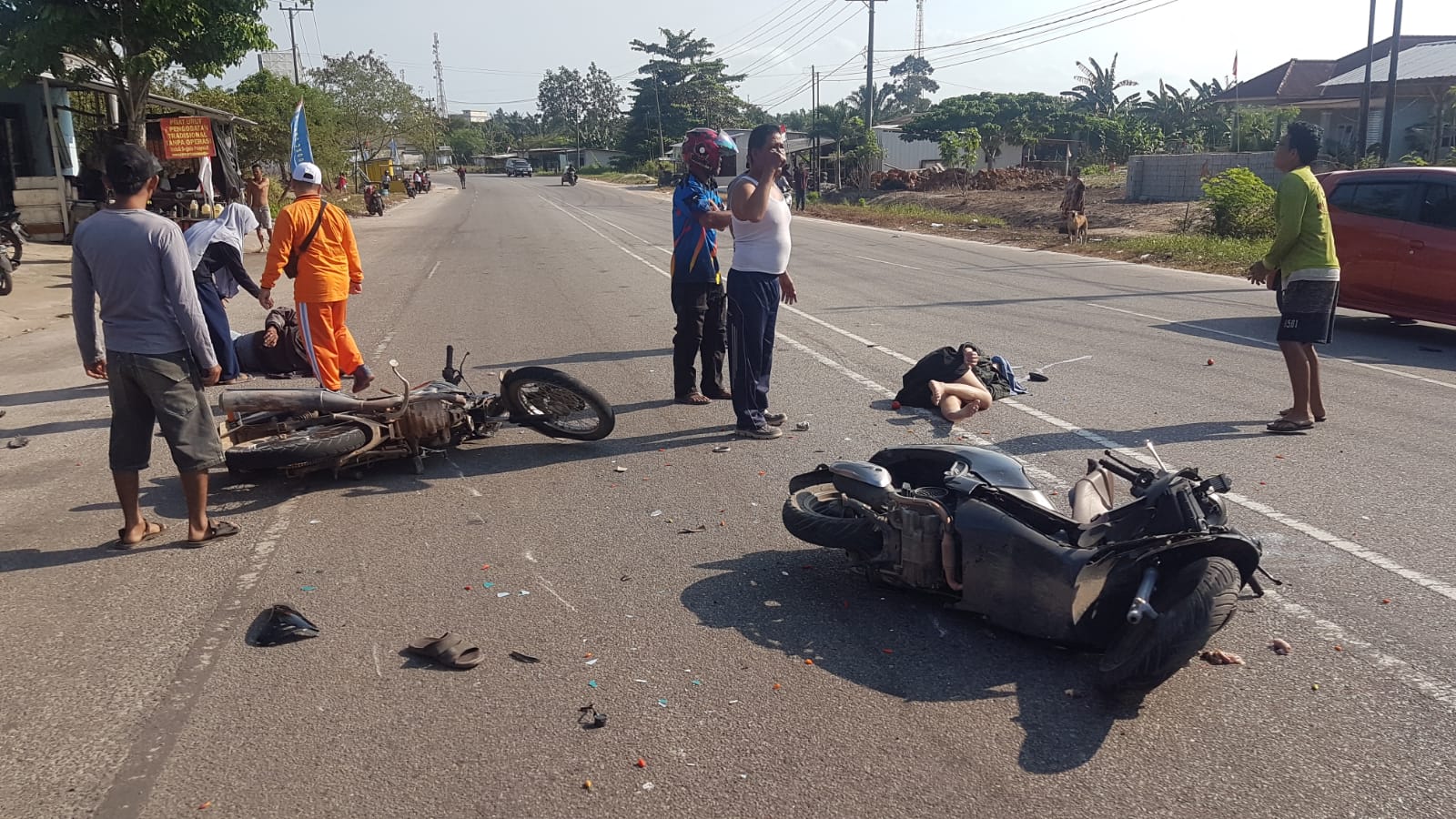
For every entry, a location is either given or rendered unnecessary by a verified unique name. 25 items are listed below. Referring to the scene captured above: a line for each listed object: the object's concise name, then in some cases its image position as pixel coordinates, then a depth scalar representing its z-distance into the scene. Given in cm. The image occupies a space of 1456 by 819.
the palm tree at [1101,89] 5884
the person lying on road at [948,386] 730
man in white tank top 626
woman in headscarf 699
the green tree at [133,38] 1611
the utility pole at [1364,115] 2370
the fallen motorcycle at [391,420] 561
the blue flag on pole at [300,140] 1279
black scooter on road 329
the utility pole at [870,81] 4572
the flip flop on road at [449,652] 369
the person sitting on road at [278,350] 752
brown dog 2411
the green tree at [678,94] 9312
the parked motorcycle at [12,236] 1584
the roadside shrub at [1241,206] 2155
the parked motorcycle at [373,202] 3872
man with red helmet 708
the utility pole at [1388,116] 2200
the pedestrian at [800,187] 3931
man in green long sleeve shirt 676
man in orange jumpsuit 689
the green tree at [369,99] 5694
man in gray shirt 456
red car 1006
